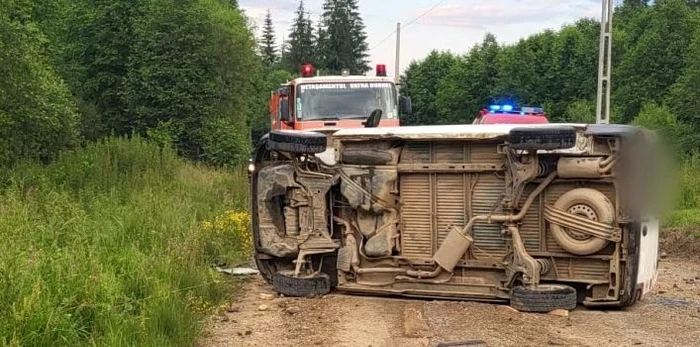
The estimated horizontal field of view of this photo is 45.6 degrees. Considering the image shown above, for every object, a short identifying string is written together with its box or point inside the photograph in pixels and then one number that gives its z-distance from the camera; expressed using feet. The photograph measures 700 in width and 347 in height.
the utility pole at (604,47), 75.36
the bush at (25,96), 61.00
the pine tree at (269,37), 384.68
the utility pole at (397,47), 101.08
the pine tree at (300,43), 317.22
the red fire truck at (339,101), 48.01
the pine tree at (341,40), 303.07
